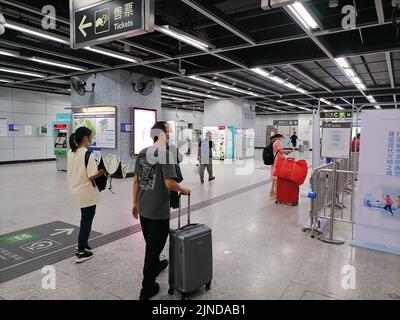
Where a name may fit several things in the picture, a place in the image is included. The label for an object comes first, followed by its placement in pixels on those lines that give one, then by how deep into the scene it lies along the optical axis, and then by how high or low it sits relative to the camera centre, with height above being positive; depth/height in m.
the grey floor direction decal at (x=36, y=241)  3.20 -1.31
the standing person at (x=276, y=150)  6.07 -0.23
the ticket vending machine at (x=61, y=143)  9.99 -0.23
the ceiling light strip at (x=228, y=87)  9.90 +1.99
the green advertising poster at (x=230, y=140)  14.62 -0.11
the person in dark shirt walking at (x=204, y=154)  8.13 -0.45
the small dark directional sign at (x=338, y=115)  3.98 +0.34
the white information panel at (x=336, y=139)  3.78 +0.01
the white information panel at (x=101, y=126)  8.59 +0.32
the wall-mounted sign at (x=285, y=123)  24.56 +1.39
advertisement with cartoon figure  3.52 -0.55
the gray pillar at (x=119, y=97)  8.48 +1.21
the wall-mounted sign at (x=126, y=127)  8.58 +0.30
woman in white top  3.01 -0.45
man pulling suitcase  2.35 -0.51
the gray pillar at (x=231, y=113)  14.86 +1.31
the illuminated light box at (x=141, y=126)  8.82 +0.35
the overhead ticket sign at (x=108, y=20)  2.91 +1.25
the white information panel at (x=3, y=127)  12.00 +0.35
